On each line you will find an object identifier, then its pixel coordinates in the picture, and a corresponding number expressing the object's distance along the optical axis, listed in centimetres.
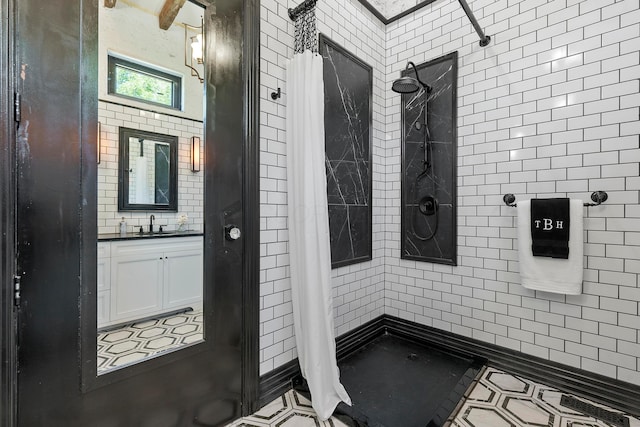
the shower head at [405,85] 197
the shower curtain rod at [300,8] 168
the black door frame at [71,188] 100
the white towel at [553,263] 175
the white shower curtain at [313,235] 164
